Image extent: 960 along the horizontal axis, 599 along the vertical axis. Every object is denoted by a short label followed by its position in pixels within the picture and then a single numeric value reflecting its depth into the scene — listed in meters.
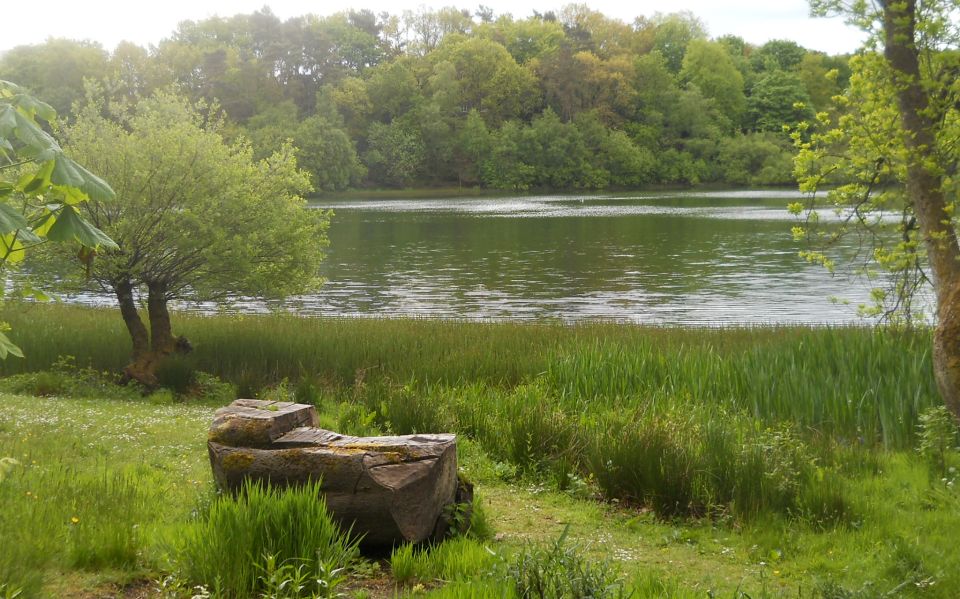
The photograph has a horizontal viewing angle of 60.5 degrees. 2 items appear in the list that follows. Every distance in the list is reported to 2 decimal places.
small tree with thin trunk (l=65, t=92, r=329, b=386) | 14.36
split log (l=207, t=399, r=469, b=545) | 5.36
